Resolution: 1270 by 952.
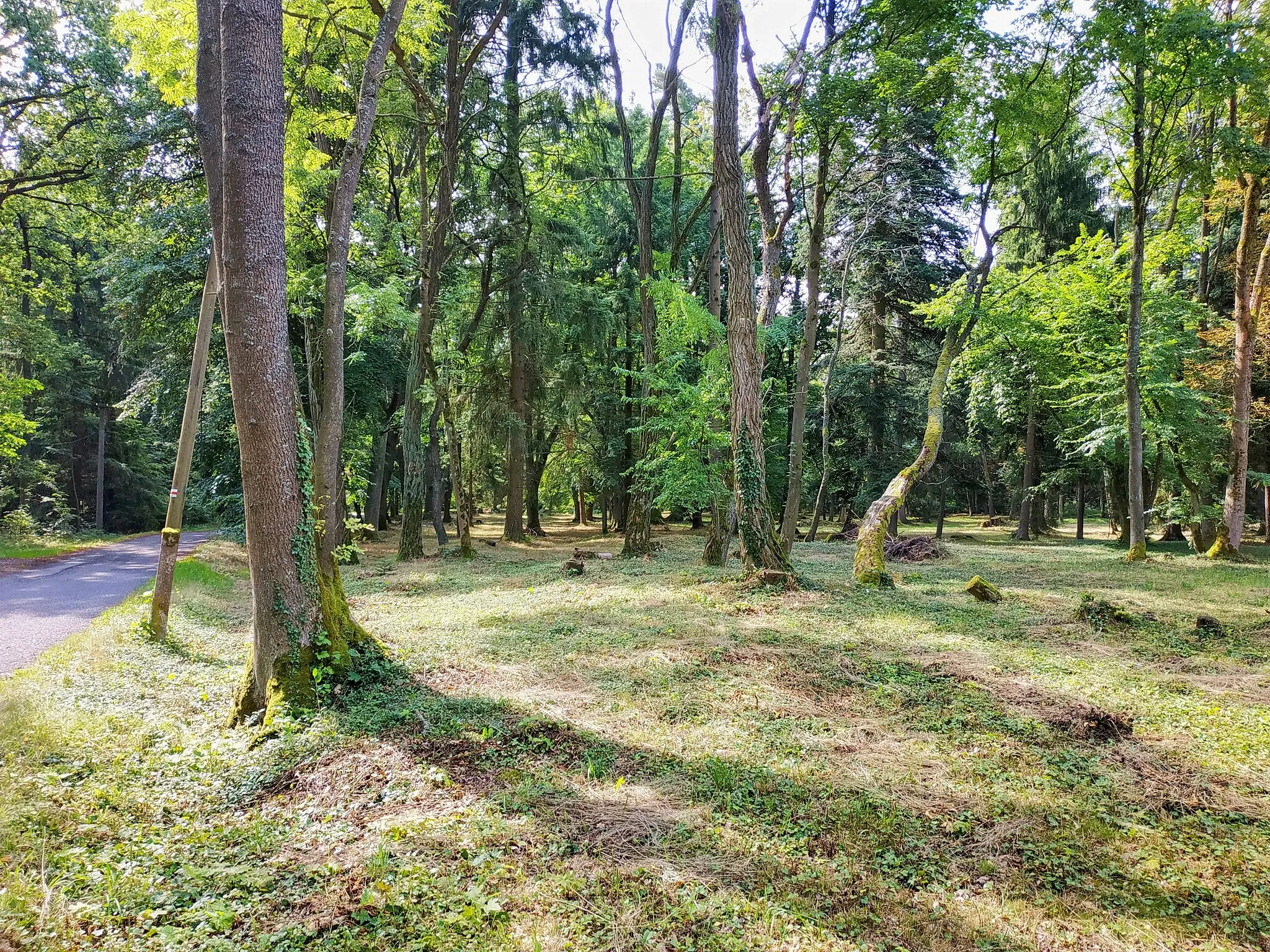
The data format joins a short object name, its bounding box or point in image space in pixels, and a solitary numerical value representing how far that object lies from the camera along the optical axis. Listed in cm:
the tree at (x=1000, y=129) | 1098
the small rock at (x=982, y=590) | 852
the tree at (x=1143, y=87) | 1049
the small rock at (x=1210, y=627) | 647
